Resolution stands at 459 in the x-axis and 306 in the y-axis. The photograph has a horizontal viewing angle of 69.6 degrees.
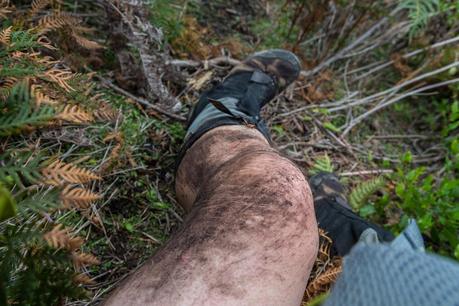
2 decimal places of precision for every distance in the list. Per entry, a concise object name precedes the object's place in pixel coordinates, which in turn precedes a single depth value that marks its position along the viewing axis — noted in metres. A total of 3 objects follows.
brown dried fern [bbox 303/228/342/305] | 0.32
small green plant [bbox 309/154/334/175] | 0.52
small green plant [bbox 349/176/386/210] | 0.49
